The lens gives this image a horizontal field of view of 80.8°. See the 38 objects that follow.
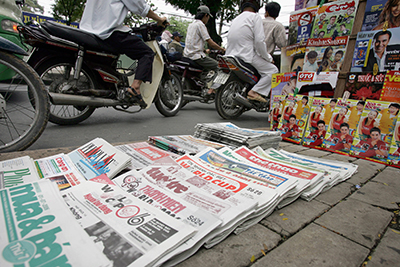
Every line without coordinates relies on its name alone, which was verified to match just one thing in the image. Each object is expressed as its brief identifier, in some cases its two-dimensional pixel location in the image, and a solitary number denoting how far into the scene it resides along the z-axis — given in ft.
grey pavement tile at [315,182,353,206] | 3.91
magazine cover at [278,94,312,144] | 7.94
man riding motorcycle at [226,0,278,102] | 10.97
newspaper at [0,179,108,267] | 2.04
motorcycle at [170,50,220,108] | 14.21
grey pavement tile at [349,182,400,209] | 3.96
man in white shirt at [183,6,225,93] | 14.16
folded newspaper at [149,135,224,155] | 5.45
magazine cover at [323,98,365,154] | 6.65
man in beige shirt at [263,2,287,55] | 11.67
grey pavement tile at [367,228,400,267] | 2.55
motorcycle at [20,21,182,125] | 7.39
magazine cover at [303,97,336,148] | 7.36
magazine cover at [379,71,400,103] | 6.07
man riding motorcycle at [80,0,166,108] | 8.00
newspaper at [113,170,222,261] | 2.51
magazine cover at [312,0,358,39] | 7.22
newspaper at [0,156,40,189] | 3.53
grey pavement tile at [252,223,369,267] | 2.47
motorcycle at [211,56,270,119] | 11.33
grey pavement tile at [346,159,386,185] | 4.89
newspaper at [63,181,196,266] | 2.22
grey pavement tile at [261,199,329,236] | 3.07
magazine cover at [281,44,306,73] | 8.78
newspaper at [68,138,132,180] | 4.17
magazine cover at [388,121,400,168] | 5.81
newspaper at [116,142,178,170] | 4.77
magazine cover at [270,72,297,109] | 8.98
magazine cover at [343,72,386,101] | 6.46
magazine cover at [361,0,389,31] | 6.60
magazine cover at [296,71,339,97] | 7.58
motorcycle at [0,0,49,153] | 5.05
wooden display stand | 7.05
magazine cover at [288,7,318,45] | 8.32
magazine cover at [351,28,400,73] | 6.18
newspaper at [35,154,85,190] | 3.77
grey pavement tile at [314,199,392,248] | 2.98
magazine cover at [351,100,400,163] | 6.01
